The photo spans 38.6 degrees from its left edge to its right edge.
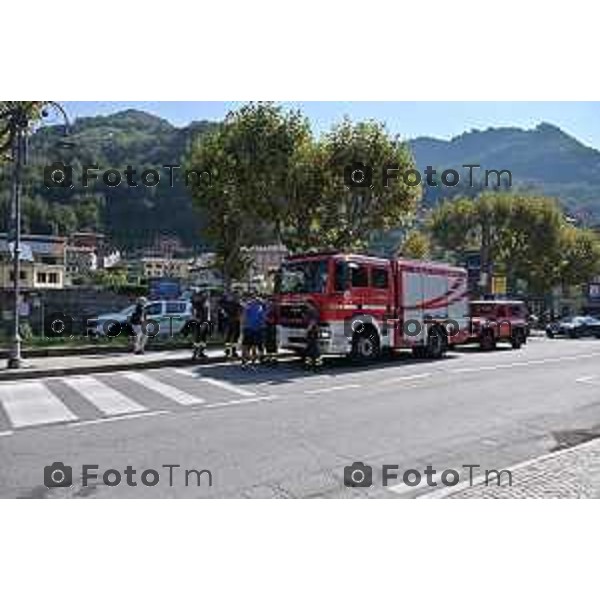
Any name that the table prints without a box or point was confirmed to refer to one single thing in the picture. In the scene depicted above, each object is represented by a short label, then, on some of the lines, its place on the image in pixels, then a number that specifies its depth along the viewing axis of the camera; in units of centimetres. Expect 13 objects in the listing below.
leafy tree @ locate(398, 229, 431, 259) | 5502
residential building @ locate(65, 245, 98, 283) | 10336
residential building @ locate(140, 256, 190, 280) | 8544
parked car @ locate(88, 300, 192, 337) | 3319
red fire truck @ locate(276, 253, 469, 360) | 2038
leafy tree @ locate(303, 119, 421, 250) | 3397
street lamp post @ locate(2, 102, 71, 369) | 1844
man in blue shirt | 1995
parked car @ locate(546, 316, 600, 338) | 4975
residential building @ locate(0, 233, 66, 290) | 7856
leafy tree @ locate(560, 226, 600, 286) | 7419
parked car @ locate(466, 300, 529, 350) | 3105
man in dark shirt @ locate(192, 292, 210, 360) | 2133
